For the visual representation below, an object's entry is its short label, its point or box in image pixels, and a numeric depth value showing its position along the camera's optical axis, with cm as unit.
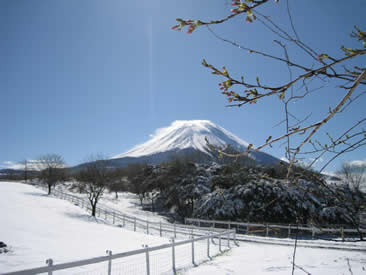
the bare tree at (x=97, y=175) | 2872
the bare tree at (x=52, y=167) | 4349
